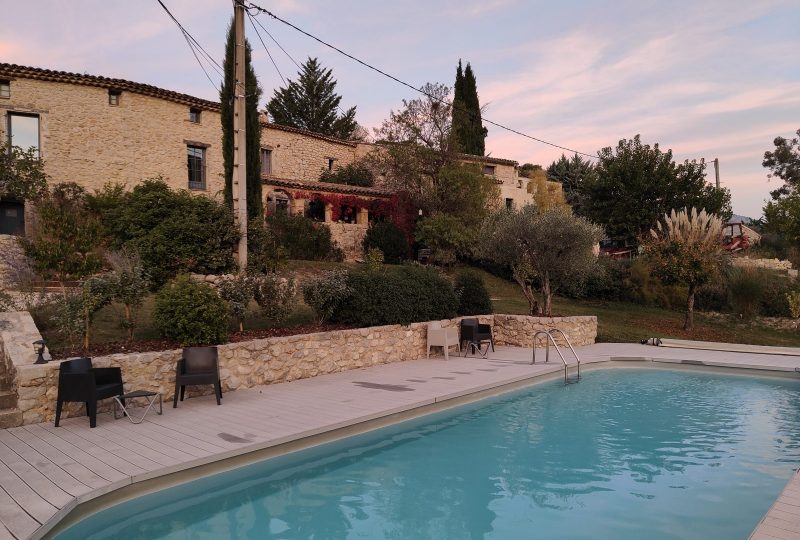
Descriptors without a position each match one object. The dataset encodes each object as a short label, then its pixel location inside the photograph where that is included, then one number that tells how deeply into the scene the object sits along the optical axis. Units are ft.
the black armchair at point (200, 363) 25.11
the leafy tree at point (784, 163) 167.32
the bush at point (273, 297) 33.17
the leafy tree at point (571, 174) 155.74
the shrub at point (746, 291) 62.44
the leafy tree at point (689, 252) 55.21
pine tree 151.02
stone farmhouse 70.95
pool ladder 35.84
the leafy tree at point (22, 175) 63.26
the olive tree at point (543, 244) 45.16
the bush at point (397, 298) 36.65
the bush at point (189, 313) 27.63
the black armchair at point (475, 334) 41.78
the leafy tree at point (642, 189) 106.11
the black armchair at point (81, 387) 21.01
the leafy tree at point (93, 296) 26.20
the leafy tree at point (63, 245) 40.60
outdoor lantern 22.44
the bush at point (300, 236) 74.23
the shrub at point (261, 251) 40.20
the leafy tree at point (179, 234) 39.91
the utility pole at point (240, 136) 37.04
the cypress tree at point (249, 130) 45.52
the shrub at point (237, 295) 31.65
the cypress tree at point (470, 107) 128.06
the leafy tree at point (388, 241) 85.35
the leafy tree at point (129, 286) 27.32
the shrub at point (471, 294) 46.52
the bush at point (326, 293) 35.53
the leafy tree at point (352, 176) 102.47
